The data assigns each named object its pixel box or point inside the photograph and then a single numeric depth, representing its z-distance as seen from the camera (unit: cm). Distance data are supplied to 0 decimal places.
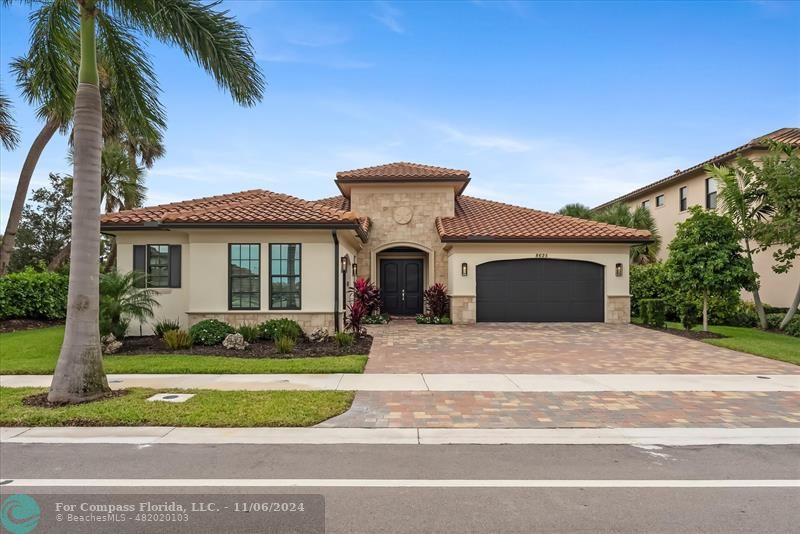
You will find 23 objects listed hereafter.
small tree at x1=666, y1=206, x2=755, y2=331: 1465
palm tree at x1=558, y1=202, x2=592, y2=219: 2567
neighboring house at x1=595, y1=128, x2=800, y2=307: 1917
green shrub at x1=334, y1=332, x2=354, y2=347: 1205
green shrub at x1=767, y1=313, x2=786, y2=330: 1734
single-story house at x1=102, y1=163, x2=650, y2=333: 1349
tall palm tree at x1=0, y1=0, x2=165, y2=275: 859
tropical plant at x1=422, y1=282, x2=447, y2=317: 1875
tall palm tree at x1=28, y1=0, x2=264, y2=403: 711
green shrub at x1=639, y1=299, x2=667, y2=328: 1680
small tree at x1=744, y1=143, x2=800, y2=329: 1515
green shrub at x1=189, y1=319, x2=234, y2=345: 1231
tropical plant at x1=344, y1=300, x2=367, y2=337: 1309
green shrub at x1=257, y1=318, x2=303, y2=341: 1278
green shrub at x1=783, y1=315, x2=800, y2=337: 1577
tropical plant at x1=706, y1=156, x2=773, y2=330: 1644
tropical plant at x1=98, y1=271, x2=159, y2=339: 1175
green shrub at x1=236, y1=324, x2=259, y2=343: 1259
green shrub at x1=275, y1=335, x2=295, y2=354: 1135
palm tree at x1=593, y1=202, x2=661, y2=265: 2367
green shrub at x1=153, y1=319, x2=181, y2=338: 1321
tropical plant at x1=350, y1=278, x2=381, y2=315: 1397
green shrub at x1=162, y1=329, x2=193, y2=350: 1186
